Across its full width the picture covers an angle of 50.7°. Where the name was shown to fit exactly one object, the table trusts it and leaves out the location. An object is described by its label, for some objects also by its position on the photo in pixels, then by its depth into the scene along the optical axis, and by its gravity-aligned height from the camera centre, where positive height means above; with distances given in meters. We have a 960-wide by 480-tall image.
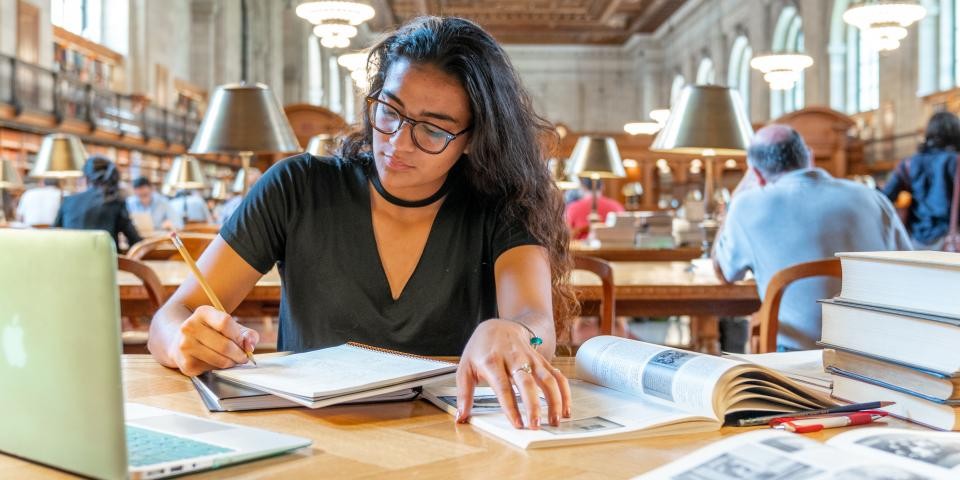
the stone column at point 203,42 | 19.22 +3.34
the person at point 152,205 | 10.00 +0.11
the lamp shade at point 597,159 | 7.30 +0.43
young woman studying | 1.81 -0.01
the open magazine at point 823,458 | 0.97 -0.24
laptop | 0.84 -0.13
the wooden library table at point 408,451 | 1.03 -0.26
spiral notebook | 1.26 -0.21
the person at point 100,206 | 6.30 +0.06
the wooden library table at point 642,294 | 3.29 -0.25
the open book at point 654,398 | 1.19 -0.23
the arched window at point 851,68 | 16.97 +2.60
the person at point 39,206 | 9.66 +0.09
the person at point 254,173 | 10.09 +0.44
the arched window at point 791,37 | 19.48 +3.57
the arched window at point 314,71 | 26.01 +3.82
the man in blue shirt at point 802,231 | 3.12 -0.04
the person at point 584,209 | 8.23 +0.07
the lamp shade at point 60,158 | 7.57 +0.44
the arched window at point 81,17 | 15.04 +3.06
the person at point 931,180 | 5.81 +0.24
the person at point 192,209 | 12.38 +0.09
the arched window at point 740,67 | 23.00 +3.49
